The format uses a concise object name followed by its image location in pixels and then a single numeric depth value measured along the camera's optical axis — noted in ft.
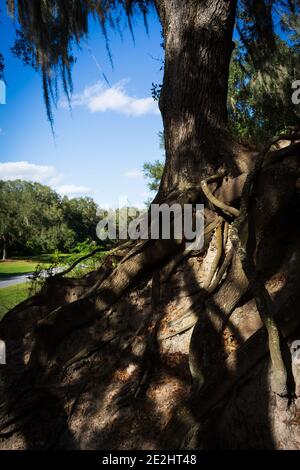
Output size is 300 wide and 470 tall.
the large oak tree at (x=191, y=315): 7.52
